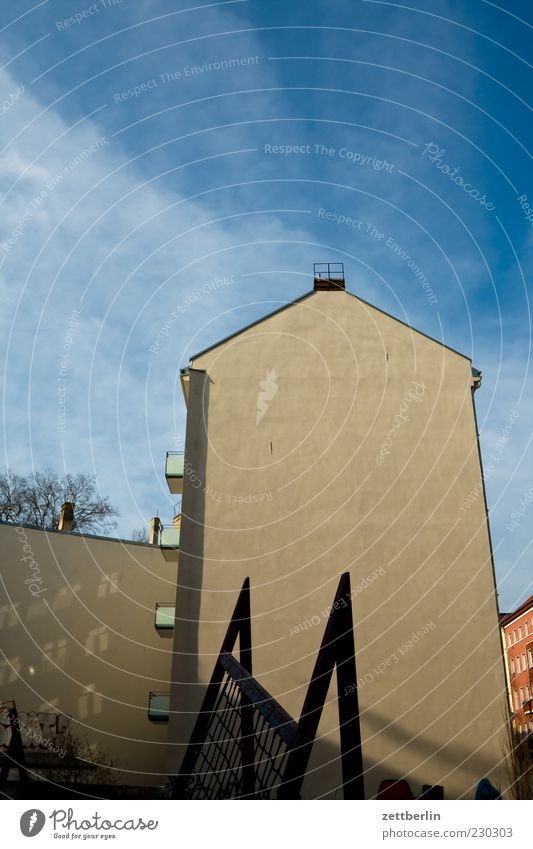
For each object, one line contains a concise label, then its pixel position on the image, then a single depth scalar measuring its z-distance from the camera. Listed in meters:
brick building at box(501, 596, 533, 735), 40.73
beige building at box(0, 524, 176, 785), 19.08
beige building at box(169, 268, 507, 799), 15.60
